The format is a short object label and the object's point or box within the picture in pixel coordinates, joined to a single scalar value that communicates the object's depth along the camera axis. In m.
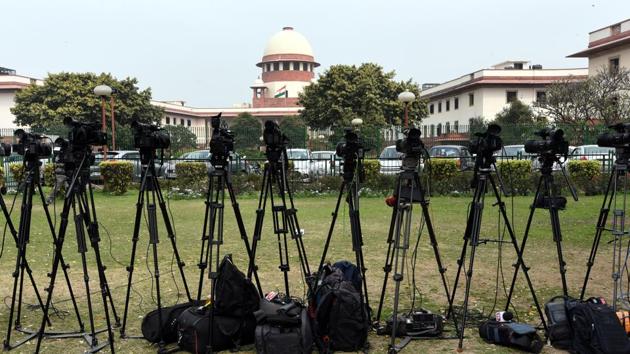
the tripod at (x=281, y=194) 4.65
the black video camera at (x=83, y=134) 4.22
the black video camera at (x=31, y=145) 4.50
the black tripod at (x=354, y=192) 4.80
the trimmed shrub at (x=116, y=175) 16.34
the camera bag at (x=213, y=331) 4.25
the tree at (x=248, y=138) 24.83
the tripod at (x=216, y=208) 4.20
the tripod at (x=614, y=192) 4.64
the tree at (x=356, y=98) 35.44
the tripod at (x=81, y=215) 4.17
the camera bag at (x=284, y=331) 4.02
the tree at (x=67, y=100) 35.12
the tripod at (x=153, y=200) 4.45
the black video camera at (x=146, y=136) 4.42
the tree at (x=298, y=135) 26.03
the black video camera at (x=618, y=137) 4.55
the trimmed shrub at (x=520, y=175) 16.08
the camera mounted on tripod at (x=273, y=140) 4.54
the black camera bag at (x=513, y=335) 4.27
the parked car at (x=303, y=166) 17.88
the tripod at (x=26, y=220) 4.47
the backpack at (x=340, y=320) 4.26
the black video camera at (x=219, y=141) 4.38
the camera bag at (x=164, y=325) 4.48
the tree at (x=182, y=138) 26.28
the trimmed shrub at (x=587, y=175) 16.12
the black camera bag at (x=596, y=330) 3.97
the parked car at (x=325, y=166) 17.92
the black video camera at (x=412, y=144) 4.43
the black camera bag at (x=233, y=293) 4.35
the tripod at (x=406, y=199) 4.38
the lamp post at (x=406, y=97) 18.03
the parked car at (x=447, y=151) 19.29
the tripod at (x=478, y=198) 4.42
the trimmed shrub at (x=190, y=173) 17.27
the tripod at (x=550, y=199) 4.61
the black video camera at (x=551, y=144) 4.62
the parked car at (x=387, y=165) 17.40
